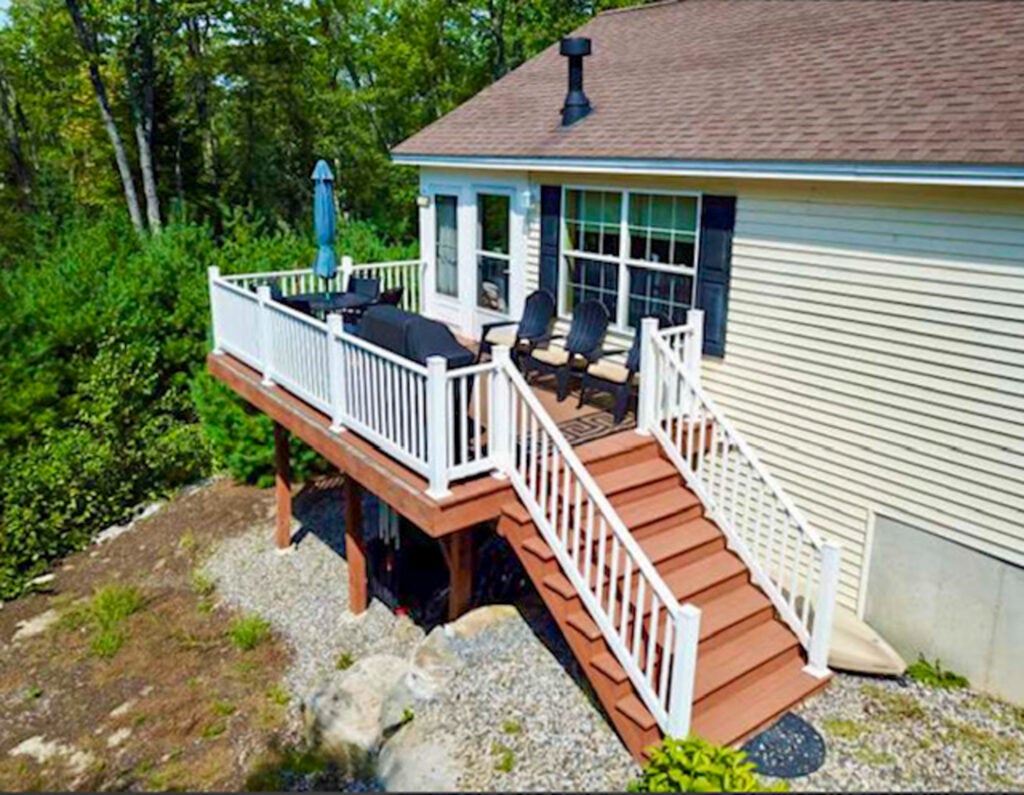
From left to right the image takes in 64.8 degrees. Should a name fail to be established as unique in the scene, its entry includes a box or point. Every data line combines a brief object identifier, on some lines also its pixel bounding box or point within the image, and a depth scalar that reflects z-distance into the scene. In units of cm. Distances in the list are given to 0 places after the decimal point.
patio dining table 949
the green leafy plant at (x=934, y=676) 671
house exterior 617
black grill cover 717
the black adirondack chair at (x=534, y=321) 936
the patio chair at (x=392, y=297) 1038
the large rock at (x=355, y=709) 674
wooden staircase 563
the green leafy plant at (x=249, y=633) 924
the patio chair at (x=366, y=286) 1050
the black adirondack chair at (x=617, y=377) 761
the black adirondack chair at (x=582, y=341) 839
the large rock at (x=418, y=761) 554
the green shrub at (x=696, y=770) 483
